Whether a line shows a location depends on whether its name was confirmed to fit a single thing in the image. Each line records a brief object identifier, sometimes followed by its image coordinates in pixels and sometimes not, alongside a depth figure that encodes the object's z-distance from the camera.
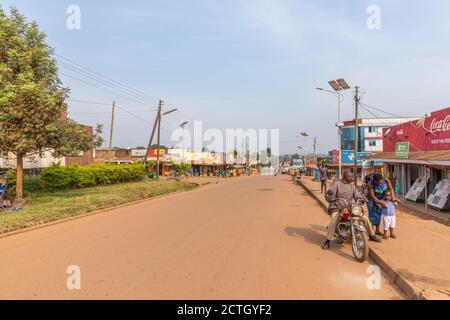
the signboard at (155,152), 62.70
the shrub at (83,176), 21.98
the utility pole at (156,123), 36.98
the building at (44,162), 22.75
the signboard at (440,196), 13.50
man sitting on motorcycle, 7.08
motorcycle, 6.25
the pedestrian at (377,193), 7.76
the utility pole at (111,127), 39.91
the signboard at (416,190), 16.83
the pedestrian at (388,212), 7.66
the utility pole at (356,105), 22.11
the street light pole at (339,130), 29.33
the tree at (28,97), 12.30
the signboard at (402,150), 15.70
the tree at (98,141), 15.45
